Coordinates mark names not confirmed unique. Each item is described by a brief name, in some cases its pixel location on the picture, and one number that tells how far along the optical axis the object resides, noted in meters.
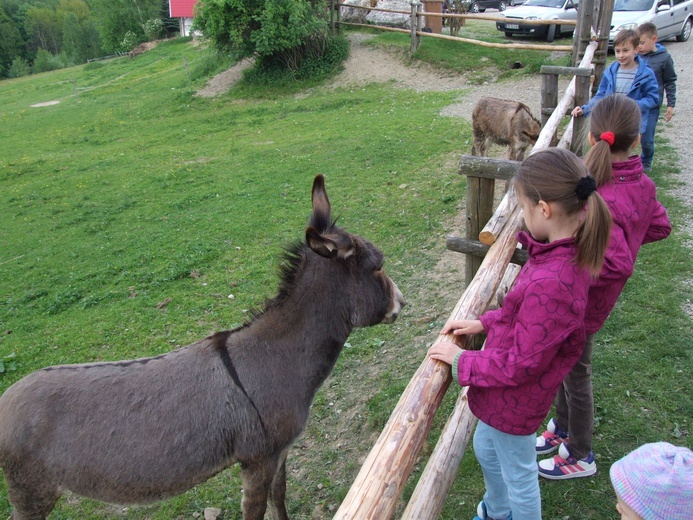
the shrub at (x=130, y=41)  44.57
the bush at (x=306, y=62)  18.98
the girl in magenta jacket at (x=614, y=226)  2.76
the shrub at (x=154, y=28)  43.59
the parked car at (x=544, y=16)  18.50
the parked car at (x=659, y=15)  15.62
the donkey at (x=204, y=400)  2.80
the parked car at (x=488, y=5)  30.60
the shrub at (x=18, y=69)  63.25
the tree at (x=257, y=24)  17.47
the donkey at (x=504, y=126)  8.41
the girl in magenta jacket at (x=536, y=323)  2.01
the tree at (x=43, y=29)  80.19
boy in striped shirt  5.66
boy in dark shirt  6.17
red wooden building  42.47
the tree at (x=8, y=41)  72.69
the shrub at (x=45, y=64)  62.80
